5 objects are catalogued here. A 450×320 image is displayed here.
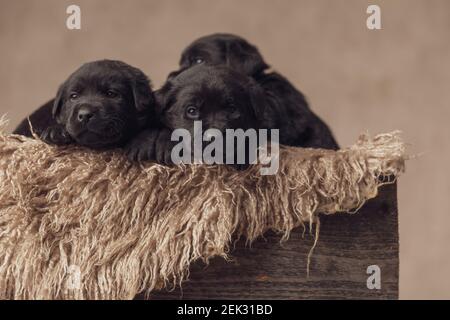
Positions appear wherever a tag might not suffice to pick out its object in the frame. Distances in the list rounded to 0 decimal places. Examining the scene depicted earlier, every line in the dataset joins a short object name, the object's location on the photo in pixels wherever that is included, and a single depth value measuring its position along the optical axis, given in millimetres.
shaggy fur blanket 1302
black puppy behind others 1574
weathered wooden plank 1326
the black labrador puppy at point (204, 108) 1357
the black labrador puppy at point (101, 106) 1352
